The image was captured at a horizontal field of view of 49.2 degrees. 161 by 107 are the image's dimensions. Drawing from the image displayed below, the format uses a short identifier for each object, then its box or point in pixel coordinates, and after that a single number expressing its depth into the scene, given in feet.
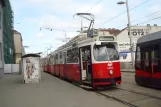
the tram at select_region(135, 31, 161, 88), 27.75
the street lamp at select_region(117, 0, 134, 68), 66.20
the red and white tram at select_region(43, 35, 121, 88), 29.95
